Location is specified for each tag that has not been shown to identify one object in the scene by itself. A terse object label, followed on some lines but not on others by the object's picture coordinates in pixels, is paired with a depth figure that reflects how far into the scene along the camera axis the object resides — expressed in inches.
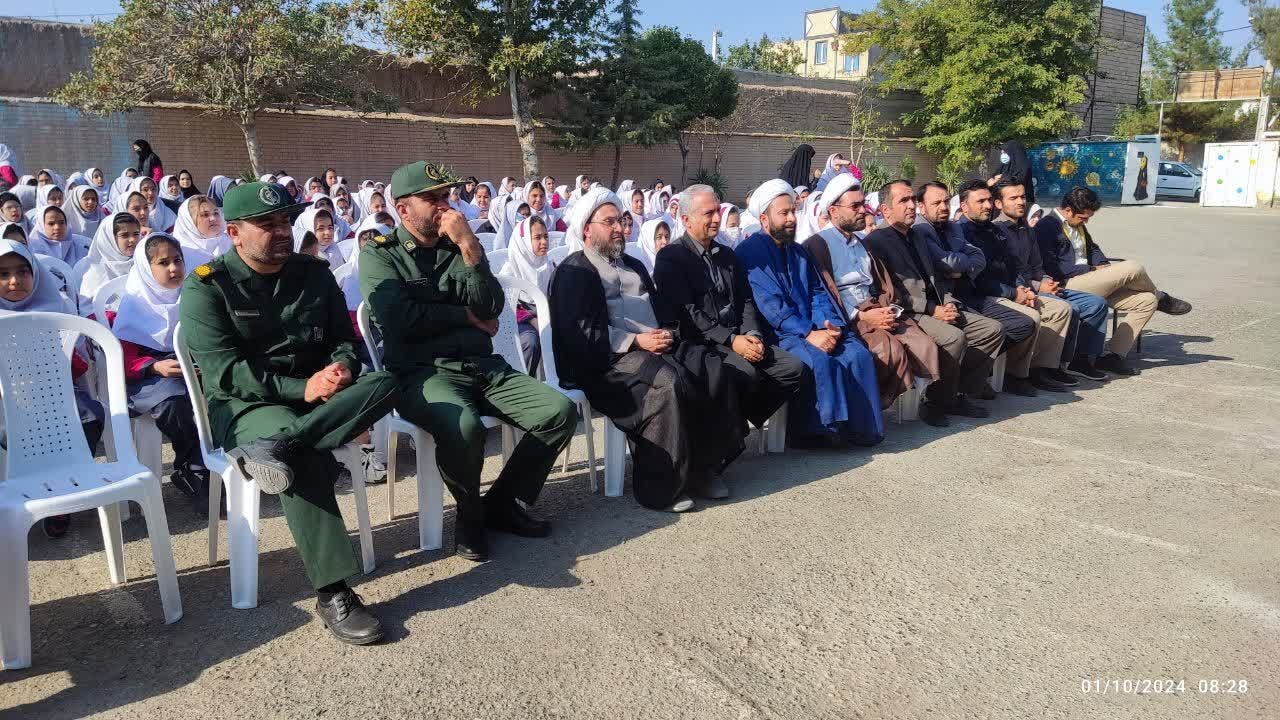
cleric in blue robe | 185.3
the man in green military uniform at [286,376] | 113.4
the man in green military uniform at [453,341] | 138.8
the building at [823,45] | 2065.7
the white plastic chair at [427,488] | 138.0
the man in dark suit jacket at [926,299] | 216.4
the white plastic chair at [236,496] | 120.2
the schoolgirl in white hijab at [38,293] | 147.4
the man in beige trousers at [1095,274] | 262.5
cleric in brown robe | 198.7
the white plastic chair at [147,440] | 152.4
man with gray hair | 176.7
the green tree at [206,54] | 583.0
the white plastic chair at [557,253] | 229.6
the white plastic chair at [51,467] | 105.9
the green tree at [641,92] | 862.5
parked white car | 1188.5
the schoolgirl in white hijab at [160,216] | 333.4
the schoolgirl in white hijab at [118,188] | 401.4
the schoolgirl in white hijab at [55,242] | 255.8
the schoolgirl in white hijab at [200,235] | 218.8
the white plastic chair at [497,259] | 232.8
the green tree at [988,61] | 1061.8
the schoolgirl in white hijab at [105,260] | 216.8
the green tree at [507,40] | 742.5
